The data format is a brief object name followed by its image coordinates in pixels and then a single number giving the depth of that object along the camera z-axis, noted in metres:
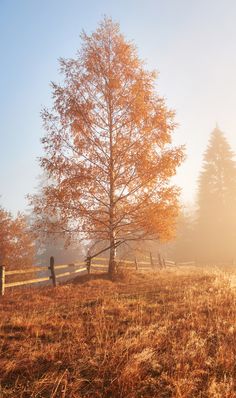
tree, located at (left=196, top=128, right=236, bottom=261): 40.41
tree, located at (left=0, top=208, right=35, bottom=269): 25.07
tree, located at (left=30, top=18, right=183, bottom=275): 13.28
